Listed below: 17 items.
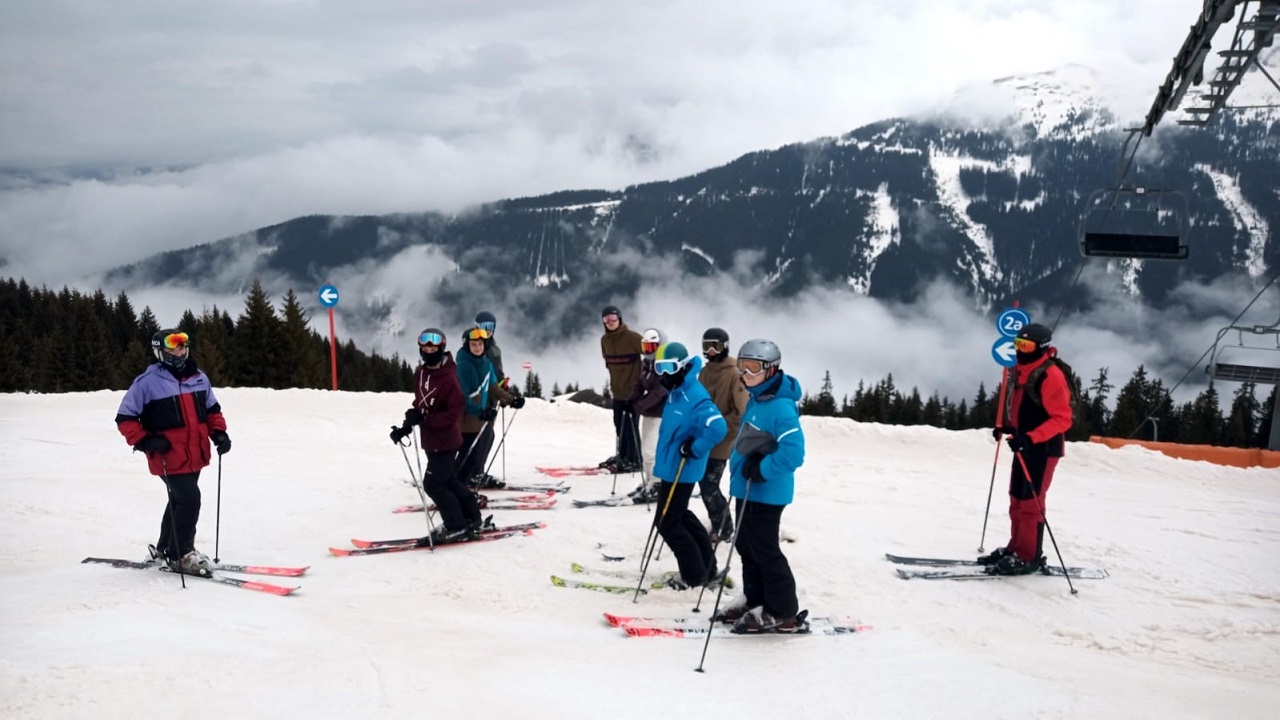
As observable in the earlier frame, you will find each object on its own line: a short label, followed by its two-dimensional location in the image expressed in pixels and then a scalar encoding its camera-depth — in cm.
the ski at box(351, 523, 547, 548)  852
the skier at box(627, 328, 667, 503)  930
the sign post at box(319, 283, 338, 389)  2089
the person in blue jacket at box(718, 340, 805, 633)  606
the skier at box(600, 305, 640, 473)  1179
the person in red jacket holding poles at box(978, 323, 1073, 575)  791
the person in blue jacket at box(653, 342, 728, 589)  682
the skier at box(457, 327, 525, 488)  1027
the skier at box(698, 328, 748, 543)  841
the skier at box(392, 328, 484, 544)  829
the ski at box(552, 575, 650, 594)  724
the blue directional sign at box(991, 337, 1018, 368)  1174
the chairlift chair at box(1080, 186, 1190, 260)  1507
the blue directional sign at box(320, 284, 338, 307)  2096
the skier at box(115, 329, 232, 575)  705
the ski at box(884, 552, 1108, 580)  805
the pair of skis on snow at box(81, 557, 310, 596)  714
